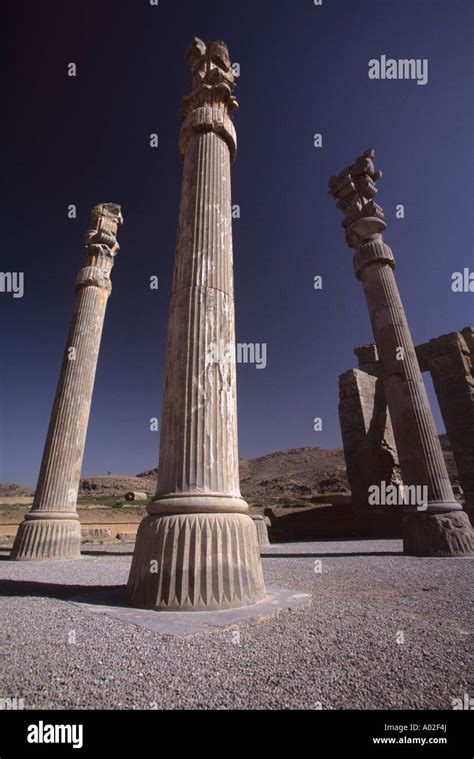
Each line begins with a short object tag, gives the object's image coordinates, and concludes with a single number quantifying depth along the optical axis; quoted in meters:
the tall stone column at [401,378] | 6.59
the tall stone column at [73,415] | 7.34
